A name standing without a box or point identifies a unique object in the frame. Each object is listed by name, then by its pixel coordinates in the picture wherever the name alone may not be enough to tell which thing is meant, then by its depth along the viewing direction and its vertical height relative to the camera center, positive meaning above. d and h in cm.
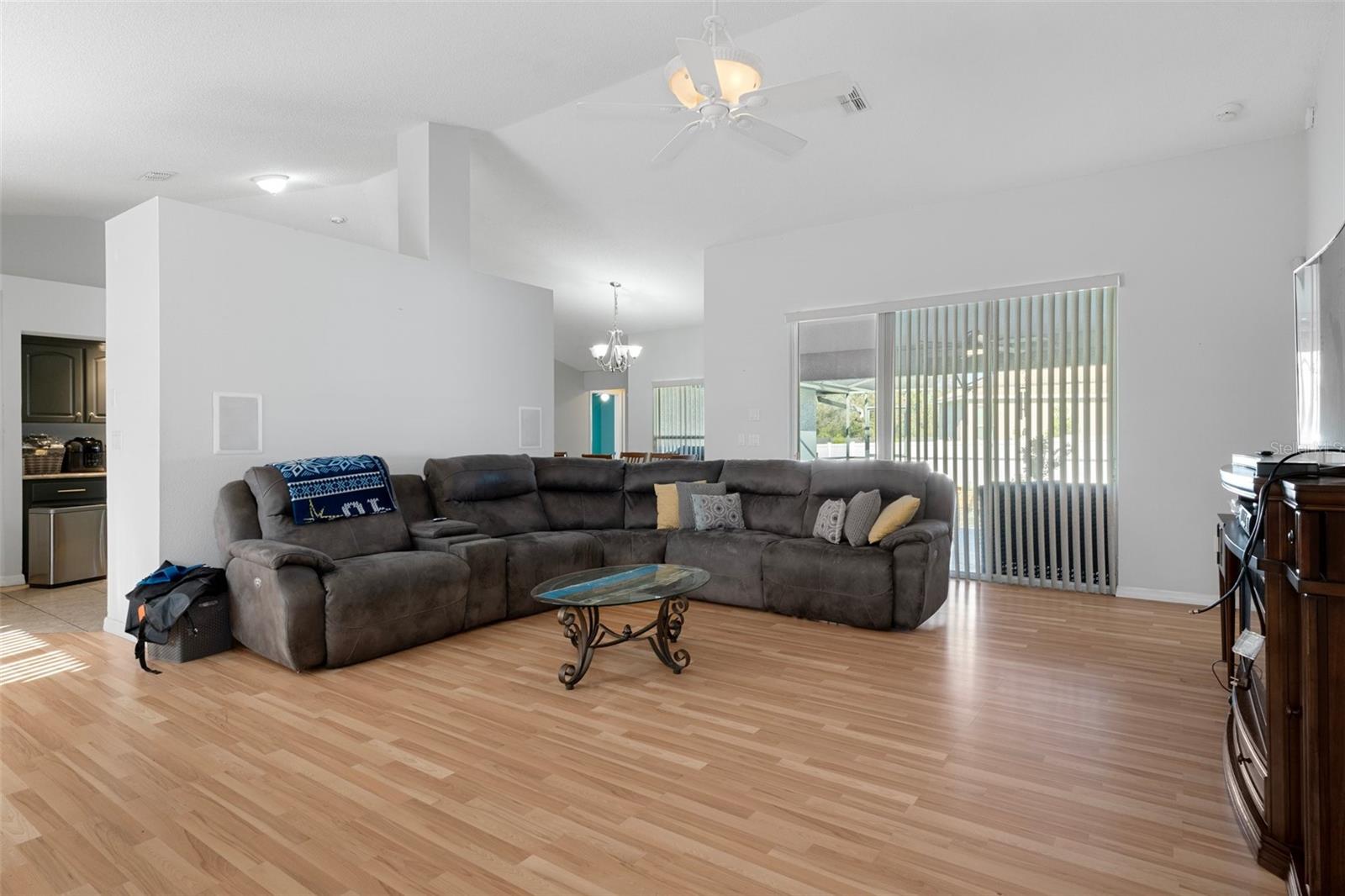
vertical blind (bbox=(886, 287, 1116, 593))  496 +15
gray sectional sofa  342 -63
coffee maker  586 -6
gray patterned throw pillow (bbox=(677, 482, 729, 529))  528 -37
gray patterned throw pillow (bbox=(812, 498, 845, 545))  448 -50
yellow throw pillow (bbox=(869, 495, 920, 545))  429 -45
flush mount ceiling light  555 +213
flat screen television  221 +35
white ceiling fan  288 +157
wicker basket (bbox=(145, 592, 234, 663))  351 -97
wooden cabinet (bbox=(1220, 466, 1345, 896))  146 -57
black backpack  345 -75
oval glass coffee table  313 -69
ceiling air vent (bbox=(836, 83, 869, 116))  429 +217
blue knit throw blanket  394 -24
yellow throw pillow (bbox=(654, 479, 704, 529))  533 -47
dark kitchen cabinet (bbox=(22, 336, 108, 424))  573 +57
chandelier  909 +123
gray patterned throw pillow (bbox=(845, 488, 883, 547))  433 -45
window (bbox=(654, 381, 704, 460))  1059 +42
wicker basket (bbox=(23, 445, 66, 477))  562 -9
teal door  1255 +43
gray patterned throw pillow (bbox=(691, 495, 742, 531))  513 -50
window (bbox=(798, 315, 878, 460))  603 +51
